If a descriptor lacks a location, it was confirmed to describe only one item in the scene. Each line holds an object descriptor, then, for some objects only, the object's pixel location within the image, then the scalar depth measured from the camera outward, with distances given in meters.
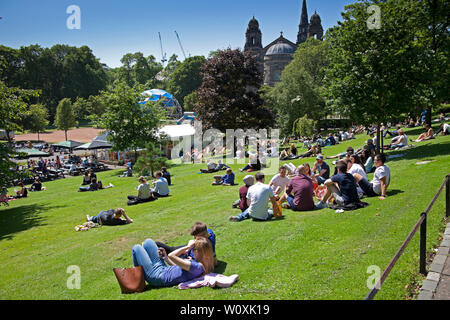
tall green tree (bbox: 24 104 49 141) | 60.34
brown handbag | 5.53
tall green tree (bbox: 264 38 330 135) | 46.47
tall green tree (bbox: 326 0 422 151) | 15.94
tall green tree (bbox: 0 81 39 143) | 14.79
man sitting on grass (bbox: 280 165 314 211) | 8.94
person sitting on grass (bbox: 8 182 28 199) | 20.30
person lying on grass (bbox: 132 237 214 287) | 5.55
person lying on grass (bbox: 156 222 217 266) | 5.75
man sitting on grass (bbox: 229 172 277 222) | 8.39
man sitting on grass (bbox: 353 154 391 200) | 8.96
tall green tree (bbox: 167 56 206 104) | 103.19
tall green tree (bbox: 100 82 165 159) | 26.66
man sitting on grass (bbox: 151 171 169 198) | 14.50
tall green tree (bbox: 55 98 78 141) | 62.28
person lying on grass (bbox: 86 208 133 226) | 10.55
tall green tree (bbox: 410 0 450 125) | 16.11
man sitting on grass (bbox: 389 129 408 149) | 18.05
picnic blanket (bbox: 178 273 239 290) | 5.26
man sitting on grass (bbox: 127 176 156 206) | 13.58
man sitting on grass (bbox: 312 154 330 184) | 11.34
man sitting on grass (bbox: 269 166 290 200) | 10.11
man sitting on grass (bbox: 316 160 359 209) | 8.43
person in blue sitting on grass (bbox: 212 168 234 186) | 15.27
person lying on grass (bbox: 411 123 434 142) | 19.22
